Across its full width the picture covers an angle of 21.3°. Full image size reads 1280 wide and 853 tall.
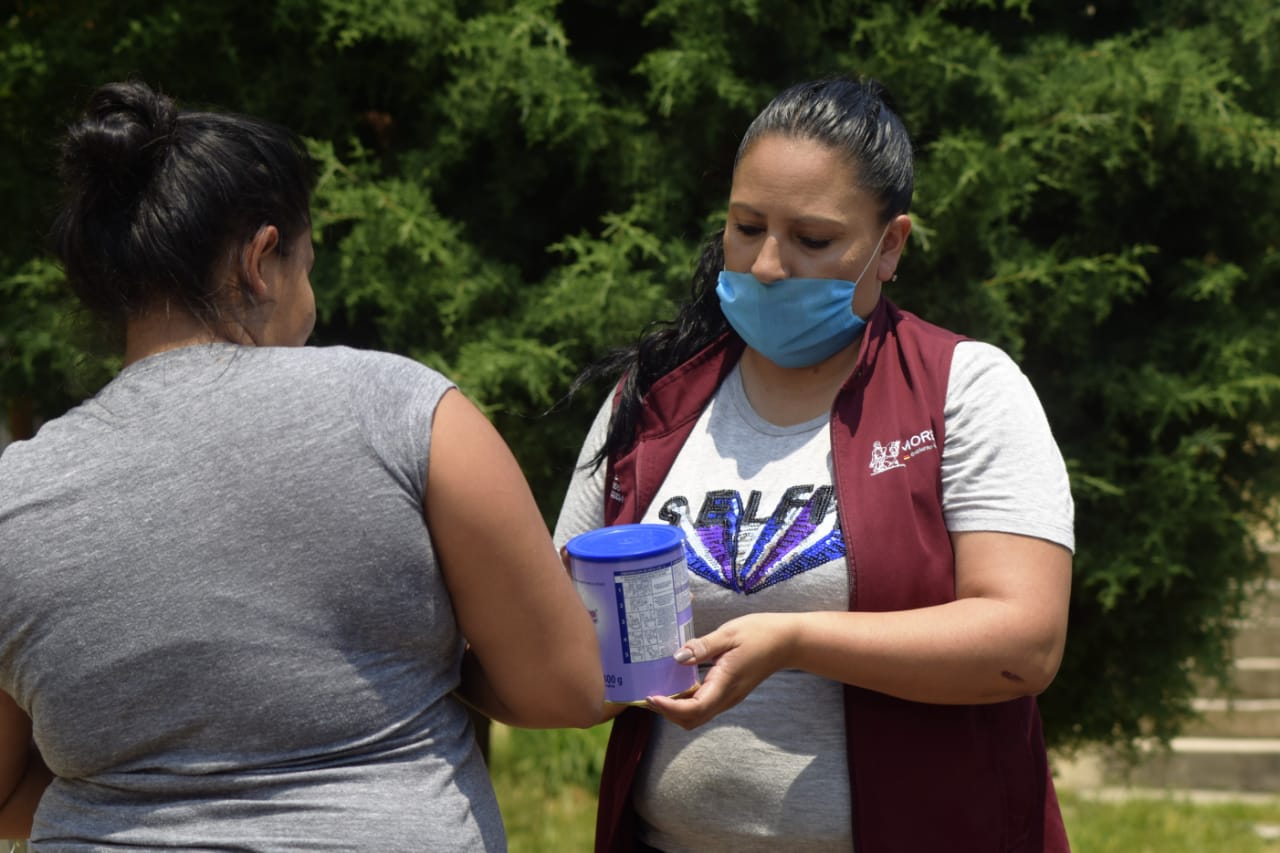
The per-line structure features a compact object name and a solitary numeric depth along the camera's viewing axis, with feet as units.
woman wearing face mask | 8.66
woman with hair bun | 7.92
